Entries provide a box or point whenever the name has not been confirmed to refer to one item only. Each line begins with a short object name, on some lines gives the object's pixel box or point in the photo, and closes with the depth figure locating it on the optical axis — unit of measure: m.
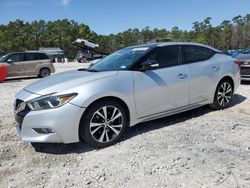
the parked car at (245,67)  6.04
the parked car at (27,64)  10.64
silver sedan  2.67
